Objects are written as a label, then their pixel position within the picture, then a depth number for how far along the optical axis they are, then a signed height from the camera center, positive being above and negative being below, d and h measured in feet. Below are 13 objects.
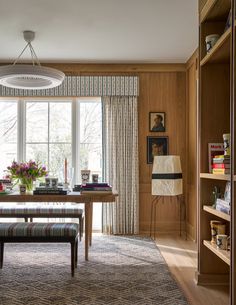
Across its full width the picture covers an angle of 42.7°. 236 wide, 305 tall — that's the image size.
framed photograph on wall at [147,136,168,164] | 14.67 +0.55
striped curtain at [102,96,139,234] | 14.48 -0.37
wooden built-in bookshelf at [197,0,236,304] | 8.52 +0.95
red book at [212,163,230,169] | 7.30 -0.17
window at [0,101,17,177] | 14.88 +0.89
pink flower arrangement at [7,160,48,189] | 9.93 -0.46
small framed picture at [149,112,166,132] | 14.70 +1.87
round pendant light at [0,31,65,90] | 9.23 +2.63
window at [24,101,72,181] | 14.87 +1.29
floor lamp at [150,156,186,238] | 13.09 -0.78
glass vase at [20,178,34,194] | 10.00 -0.83
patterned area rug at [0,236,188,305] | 7.56 -3.52
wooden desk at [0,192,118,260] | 9.47 -1.26
